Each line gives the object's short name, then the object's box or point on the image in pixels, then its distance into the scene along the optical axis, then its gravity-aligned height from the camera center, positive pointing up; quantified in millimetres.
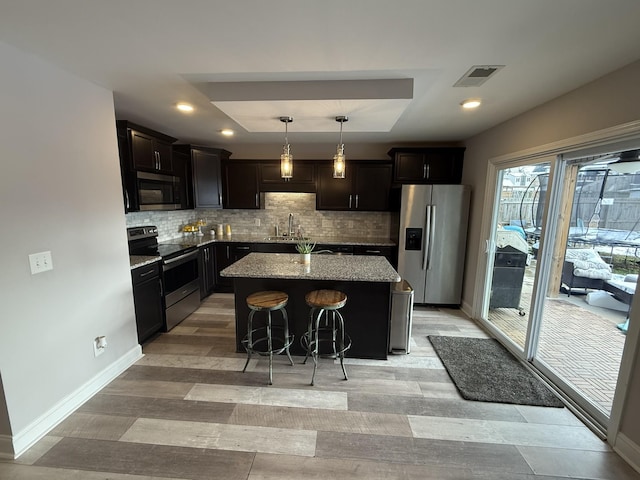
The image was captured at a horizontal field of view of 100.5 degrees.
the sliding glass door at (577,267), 1942 -480
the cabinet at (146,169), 2852 +396
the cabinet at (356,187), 4328 +310
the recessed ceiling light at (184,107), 2570 +946
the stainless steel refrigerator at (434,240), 3748 -465
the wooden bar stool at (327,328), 2275 -1206
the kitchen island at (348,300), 2582 -920
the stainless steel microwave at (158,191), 3064 +146
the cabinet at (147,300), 2701 -1033
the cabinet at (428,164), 4047 +659
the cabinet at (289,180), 4398 +448
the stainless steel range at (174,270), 3158 -854
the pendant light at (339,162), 2377 +390
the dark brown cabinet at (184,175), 3891 +419
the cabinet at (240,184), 4492 +339
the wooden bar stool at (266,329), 2289 -1226
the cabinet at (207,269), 4059 -1031
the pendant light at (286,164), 2313 +355
